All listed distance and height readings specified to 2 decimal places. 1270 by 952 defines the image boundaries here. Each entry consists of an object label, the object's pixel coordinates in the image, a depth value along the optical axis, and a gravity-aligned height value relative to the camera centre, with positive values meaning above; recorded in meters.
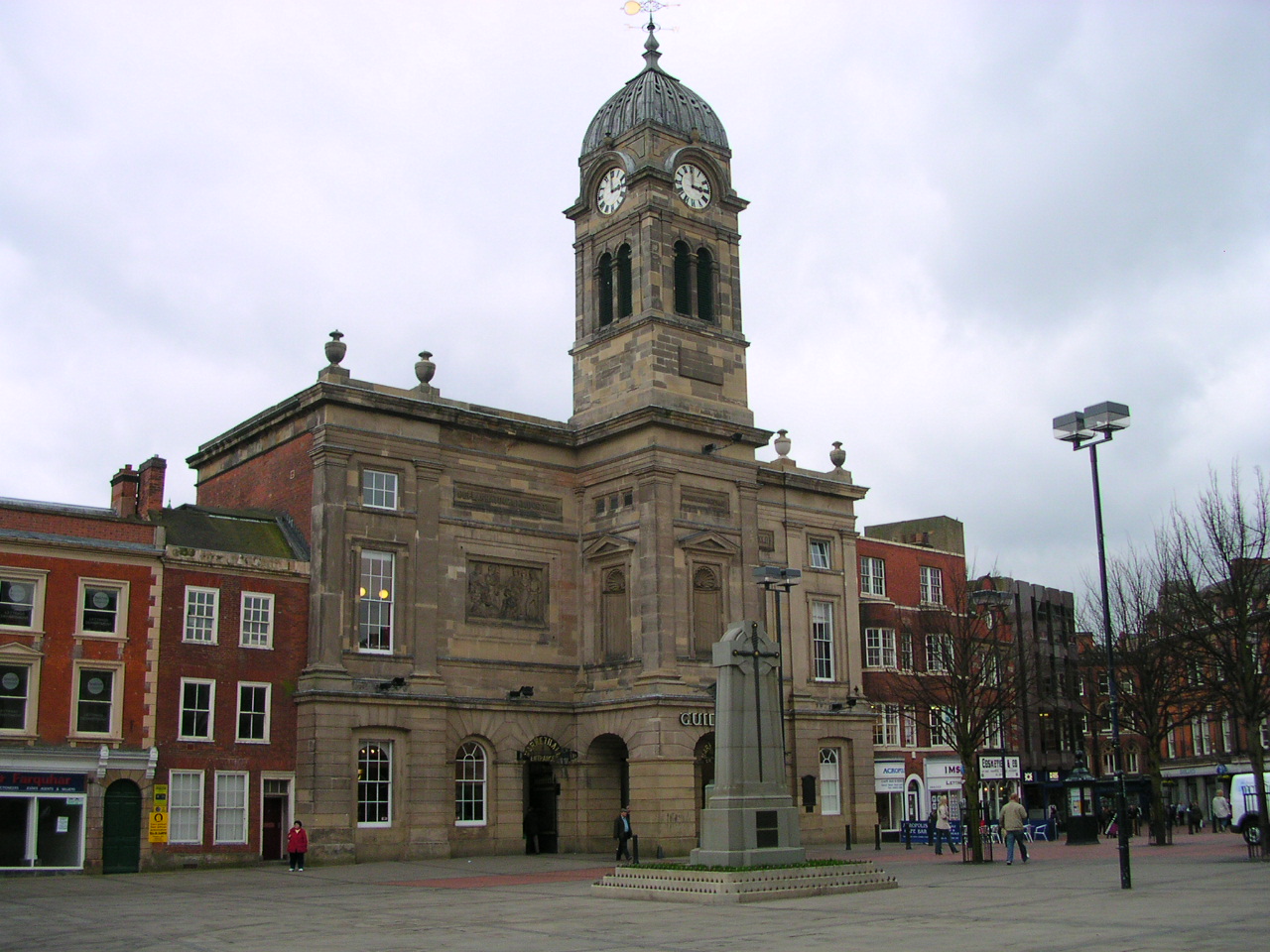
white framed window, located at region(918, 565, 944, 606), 62.25 +7.68
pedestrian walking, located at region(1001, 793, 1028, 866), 35.09 -1.94
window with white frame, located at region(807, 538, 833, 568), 52.53 +7.79
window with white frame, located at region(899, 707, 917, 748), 59.12 +1.01
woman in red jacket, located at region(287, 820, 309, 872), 35.94 -2.22
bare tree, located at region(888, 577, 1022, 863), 39.81 +2.76
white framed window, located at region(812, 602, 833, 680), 51.47 +4.34
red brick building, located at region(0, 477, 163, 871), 34.53 +2.08
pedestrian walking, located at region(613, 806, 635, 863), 38.00 -2.12
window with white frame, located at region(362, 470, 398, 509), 42.16 +8.37
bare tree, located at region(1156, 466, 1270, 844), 33.34 +3.49
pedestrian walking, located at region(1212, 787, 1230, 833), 52.28 -2.41
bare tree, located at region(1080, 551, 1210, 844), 43.09 +2.50
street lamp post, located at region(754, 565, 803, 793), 36.03 +4.76
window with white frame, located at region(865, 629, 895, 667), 58.16 +4.50
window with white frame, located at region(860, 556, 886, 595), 59.34 +7.74
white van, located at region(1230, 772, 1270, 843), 32.75 -1.75
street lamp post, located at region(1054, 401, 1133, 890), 26.48 +6.36
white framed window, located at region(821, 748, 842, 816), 50.38 -1.09
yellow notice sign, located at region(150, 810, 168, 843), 36.31 -1.73
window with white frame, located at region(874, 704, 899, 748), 58.38 +1.09
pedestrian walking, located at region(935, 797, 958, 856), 41.96 -2.60
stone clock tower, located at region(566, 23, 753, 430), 47.66 +17.90
